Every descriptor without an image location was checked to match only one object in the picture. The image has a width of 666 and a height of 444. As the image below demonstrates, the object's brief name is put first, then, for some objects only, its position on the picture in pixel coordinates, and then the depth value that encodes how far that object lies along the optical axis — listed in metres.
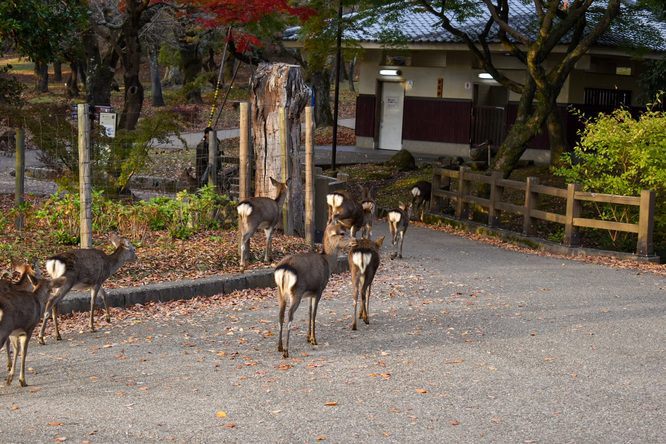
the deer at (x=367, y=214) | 14.46
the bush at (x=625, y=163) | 15.56
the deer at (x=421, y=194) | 19.31
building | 27.39
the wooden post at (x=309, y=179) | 13.60
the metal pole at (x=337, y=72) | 23.91
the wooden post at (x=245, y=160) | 12.55
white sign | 15.69
